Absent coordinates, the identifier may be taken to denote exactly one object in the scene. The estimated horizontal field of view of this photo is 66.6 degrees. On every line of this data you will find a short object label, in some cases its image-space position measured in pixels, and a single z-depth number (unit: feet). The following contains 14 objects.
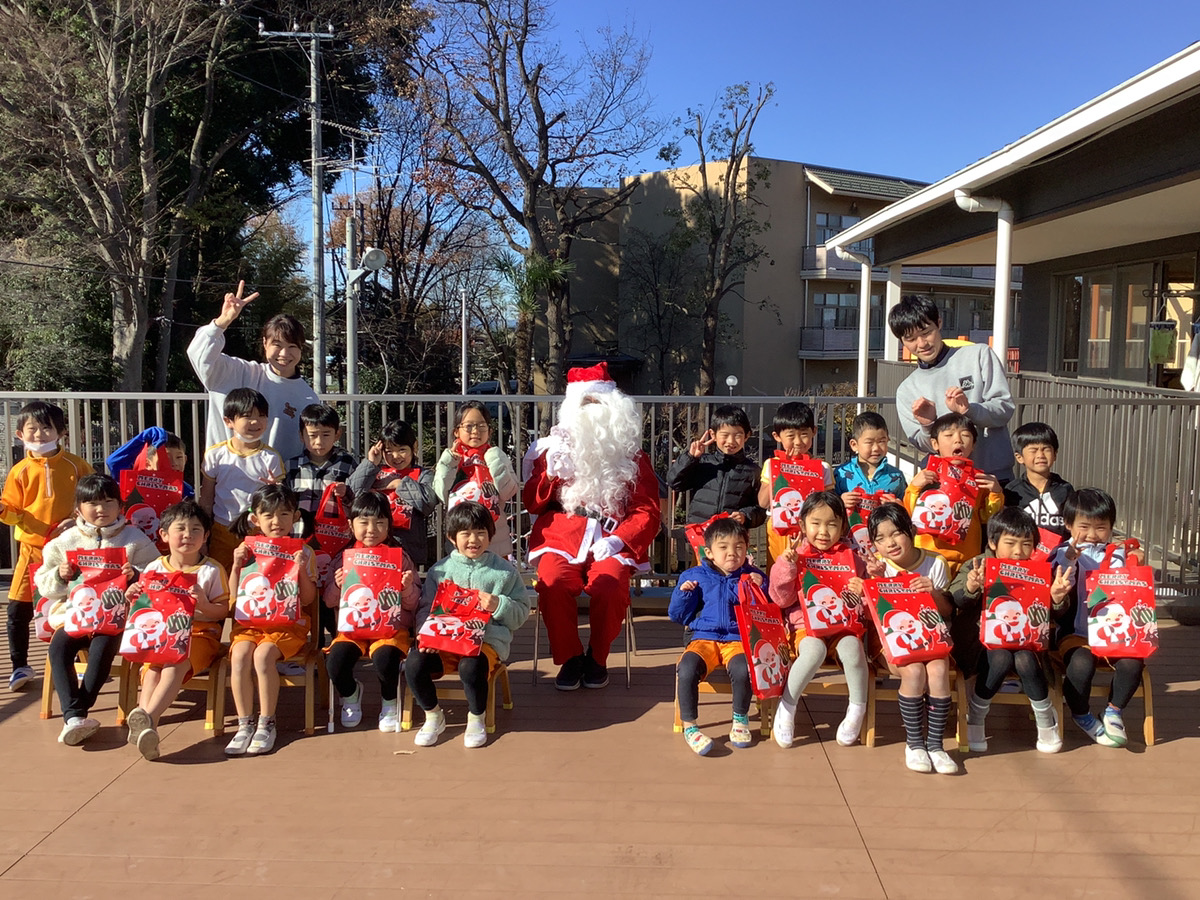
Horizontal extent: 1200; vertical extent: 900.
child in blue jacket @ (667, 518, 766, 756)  12.04
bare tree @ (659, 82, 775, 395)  87.86
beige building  98.43
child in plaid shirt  13.99
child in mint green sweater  12.10
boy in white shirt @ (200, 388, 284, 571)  13.71
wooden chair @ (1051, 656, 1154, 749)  11.97
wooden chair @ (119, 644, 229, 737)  12.31
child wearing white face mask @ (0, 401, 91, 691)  13.89
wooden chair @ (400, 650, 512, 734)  12.37
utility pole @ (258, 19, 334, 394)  65.10
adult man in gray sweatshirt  13.84
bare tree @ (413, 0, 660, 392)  76.54
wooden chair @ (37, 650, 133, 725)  12.60
